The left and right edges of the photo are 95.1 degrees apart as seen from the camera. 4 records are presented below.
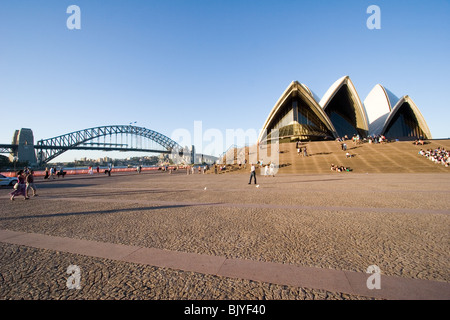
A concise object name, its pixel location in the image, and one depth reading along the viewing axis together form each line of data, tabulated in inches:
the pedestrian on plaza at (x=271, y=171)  905.8
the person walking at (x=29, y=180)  421.0
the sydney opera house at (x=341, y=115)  2150.6
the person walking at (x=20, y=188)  393.4
